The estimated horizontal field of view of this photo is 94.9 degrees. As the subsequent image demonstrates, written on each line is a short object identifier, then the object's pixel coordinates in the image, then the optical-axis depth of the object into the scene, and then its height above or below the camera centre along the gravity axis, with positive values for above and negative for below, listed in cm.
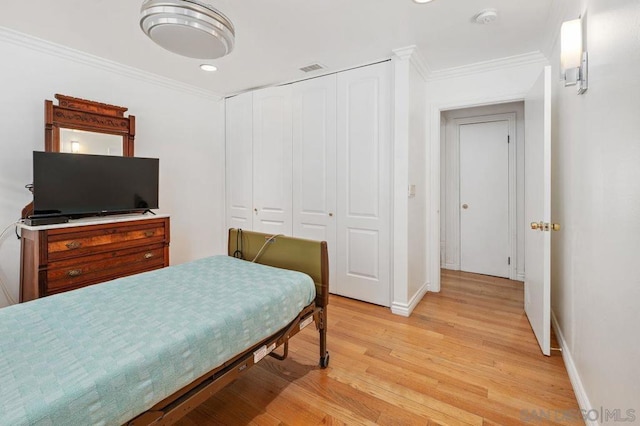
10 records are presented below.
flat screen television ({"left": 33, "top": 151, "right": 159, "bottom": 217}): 245 +27
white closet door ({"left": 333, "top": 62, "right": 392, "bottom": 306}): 297 +32
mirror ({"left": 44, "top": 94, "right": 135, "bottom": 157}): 263 +83
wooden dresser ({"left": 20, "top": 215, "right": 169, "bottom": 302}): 229 -34
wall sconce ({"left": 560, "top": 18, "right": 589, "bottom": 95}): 165 +93
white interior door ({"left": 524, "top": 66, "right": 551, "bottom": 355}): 208 +8
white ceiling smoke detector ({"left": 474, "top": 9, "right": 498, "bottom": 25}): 214 +146
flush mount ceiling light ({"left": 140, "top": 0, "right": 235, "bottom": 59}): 146 +97
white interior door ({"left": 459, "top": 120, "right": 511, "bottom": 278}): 392 +21
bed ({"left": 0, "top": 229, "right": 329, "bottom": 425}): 86 -48
